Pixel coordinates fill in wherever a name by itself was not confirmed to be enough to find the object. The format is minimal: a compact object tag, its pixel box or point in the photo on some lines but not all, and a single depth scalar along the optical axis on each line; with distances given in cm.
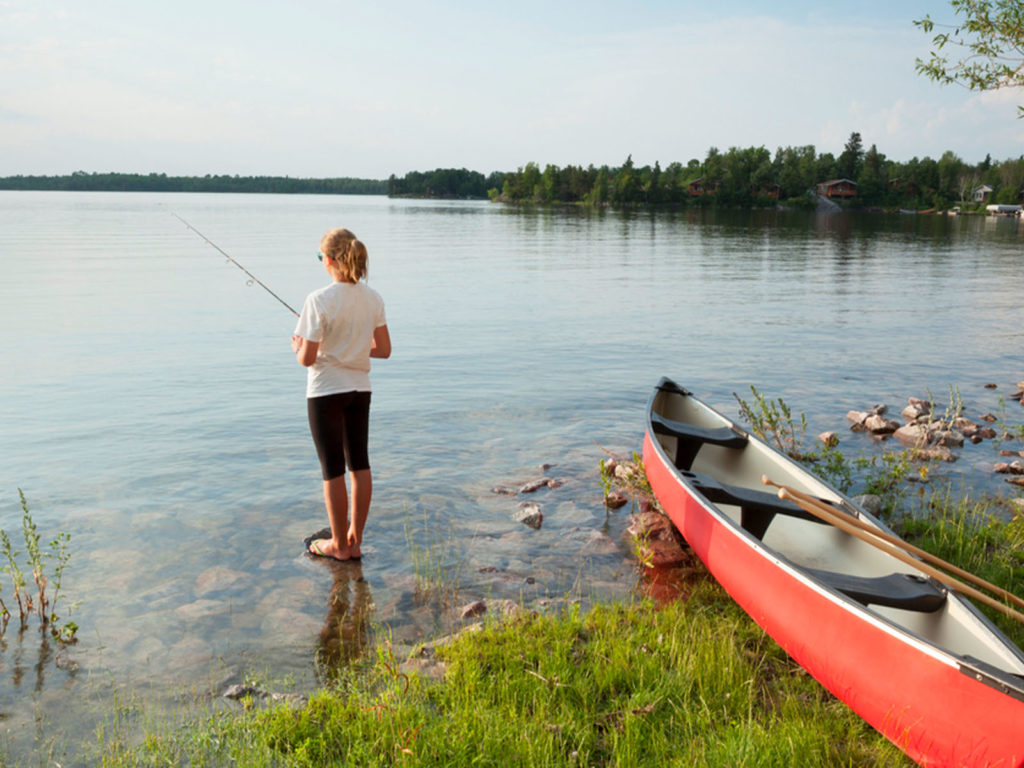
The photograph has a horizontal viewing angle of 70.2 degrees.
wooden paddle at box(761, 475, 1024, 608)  463
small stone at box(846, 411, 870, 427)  1159
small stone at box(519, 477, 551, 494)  921
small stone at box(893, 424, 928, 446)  1062
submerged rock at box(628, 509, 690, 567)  723
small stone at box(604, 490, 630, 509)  870
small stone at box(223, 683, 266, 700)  511
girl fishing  609
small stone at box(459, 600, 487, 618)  616
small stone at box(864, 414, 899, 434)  1112
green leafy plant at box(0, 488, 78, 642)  591
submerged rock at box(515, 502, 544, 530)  818
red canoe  372
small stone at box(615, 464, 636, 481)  905
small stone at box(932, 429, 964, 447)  1051
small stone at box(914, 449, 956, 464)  995
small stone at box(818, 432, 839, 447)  1029
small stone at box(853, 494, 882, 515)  796
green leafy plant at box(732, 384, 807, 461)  955
